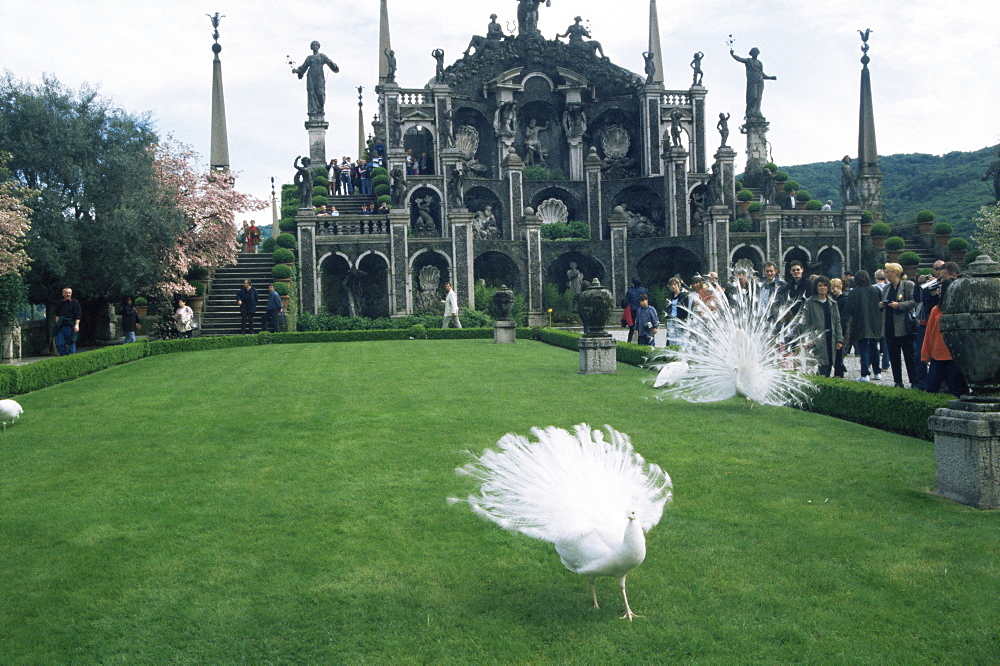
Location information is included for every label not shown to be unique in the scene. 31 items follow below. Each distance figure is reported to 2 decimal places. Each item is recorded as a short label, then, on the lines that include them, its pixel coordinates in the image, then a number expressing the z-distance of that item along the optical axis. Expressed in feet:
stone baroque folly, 135.85
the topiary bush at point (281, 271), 118.21
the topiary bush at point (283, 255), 123.95
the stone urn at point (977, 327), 22.16
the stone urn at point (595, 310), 54.90
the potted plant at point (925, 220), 139.33
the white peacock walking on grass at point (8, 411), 38.27
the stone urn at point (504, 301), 90.94
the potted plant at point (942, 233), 135.74
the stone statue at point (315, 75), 175.42
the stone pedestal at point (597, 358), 54.49
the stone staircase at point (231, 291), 111.96
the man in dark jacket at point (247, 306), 99.76
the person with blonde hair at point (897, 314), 43.60
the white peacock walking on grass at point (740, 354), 35.58
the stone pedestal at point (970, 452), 22.17
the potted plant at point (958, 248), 130.52
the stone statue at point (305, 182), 136.15
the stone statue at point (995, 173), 127.09
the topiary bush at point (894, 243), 134.41
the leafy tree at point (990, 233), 113.70
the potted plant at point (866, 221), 142.31
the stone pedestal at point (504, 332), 89.56
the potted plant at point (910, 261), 127.03
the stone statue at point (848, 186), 151.74
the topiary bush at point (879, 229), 138.51
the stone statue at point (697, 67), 175.35
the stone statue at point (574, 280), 141.90
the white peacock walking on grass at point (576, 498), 15.02
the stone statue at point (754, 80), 179.93
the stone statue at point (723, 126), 162.50
